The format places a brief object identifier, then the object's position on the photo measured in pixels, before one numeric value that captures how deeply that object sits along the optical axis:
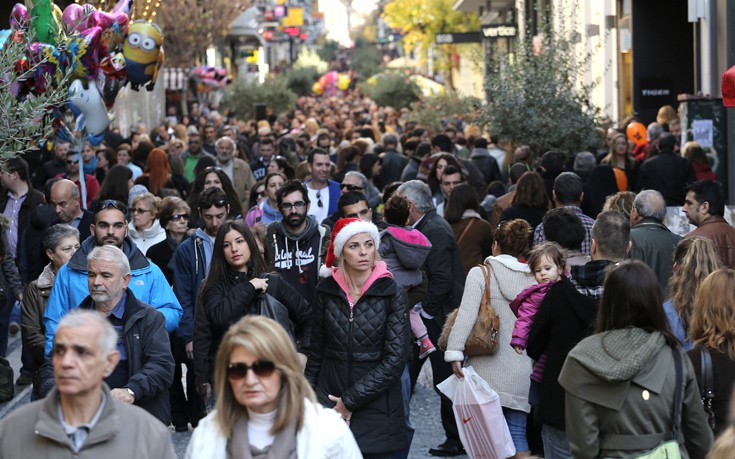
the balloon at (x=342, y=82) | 75.44
